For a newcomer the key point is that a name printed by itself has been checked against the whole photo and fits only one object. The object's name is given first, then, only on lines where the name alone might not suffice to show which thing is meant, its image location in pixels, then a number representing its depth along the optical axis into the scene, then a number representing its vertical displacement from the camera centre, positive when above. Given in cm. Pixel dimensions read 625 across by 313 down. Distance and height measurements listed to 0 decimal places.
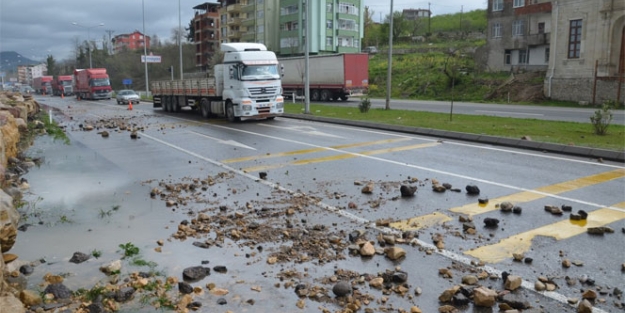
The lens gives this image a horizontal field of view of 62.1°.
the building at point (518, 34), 5303 +546
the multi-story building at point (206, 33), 10800 +1092
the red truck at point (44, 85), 9412 +4
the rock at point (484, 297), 462 -187
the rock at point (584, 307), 447 -189
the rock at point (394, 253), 584 -188
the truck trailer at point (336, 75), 4259 +88
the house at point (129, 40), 17326 +1536
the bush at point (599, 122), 1577 -110
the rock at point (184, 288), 503 -196
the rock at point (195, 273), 541 -196
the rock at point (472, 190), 889 -177
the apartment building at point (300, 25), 8000 +978
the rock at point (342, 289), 489 -191
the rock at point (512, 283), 494 -186
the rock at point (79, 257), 600 -200
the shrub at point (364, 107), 2584 -104
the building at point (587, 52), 3603 +252
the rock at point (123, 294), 487 -196
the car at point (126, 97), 4681 -105
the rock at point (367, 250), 596 -188
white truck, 2345 +8
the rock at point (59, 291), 497 -198
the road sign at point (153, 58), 5582 +292
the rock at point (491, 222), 703 -183
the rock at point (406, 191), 882 -177
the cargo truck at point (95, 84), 5828 +15
